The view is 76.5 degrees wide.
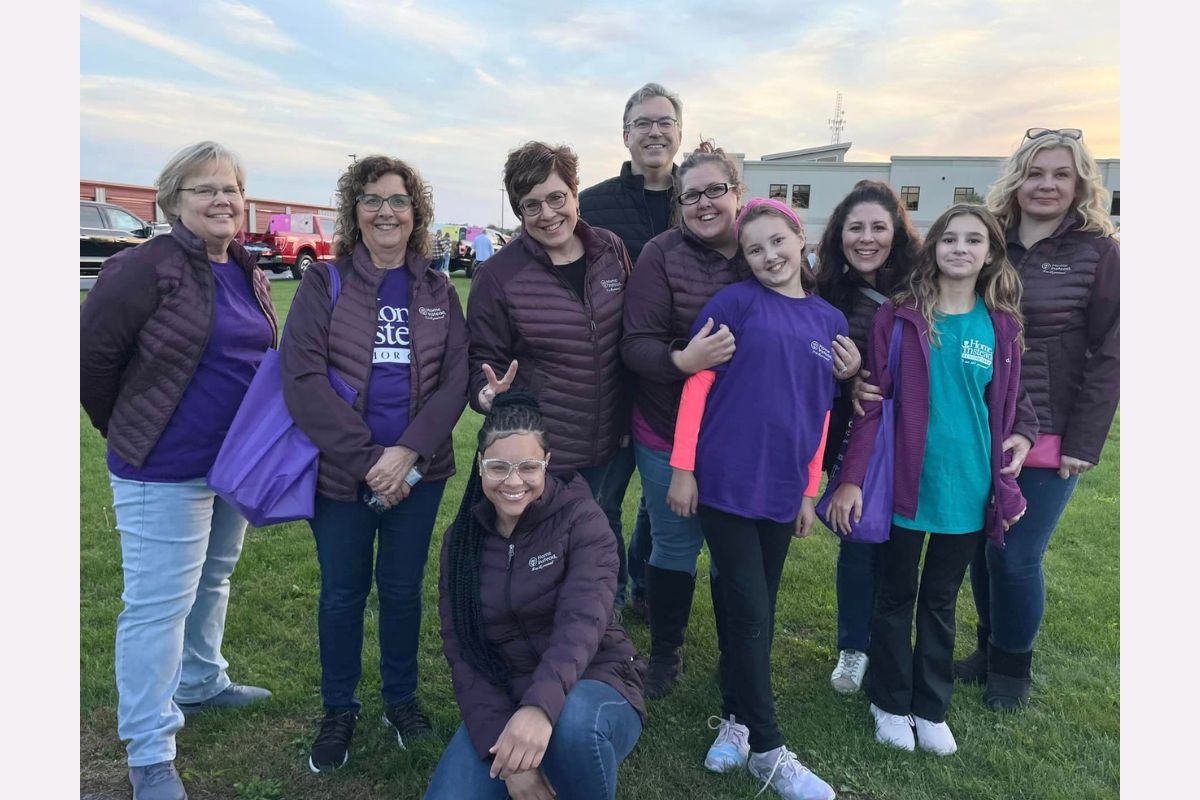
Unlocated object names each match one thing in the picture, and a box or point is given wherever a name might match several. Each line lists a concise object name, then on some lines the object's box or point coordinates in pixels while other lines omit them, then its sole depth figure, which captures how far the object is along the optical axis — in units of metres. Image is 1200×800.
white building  43.94
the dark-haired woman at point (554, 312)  2.90
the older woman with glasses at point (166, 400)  2.58
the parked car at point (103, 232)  17.89
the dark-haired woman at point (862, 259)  3.03
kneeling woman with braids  2.27
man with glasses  3.65
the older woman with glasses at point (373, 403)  2.68
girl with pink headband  2.72
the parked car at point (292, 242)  22.59
